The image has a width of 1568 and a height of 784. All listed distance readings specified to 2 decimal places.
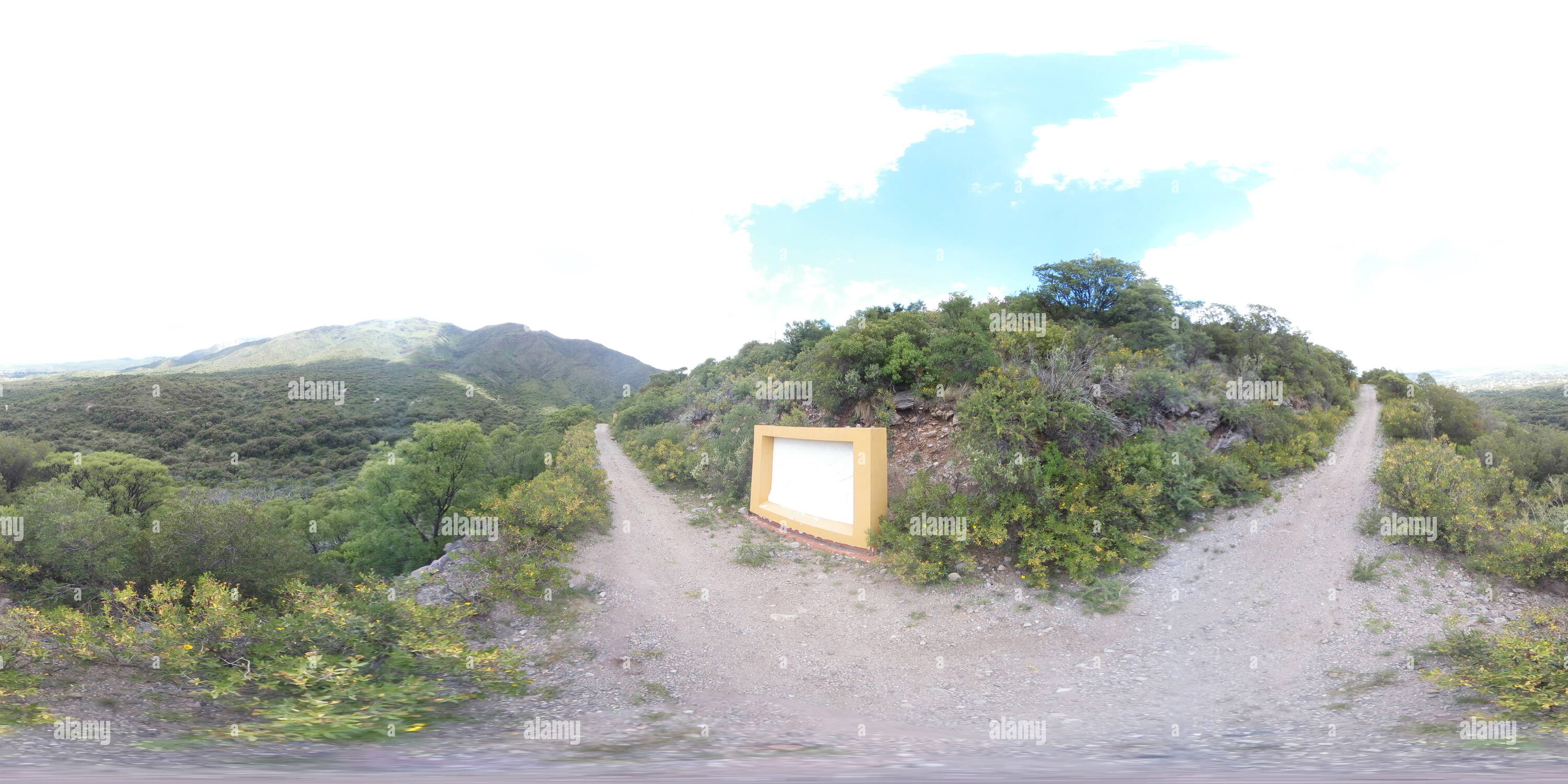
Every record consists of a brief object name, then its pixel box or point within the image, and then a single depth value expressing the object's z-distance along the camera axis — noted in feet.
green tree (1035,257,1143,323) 51.13
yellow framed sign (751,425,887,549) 29.43
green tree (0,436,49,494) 51.16
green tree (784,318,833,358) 66.49
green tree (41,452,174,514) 51.75
